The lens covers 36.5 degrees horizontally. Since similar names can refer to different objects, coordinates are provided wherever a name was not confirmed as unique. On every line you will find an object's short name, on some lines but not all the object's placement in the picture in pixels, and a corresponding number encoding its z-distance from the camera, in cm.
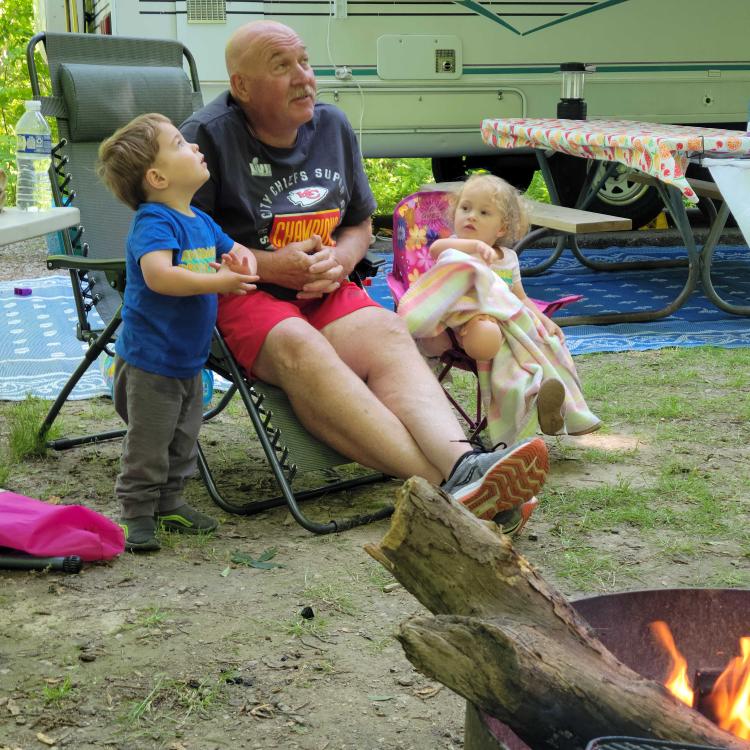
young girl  328
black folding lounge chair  340
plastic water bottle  303
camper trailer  670
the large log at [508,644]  139
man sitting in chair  294
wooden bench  511
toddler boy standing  270
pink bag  273
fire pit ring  175
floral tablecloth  485
